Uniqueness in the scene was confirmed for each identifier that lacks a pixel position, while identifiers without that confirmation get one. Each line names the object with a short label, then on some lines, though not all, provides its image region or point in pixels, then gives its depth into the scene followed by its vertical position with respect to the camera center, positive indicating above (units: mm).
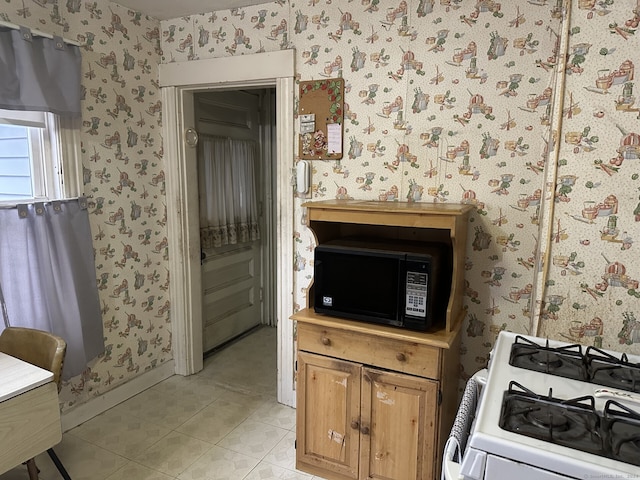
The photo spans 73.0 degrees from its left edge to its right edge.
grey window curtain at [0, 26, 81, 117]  1962 +491
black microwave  1810 -452
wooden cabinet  1812 -898
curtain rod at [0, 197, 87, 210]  2042 -125
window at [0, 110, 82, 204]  2107 +97
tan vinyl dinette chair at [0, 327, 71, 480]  1819 -752
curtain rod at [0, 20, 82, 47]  1911 +674
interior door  3365 -760
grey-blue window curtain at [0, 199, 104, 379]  2072 -500
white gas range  995 -623
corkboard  2344 +357
